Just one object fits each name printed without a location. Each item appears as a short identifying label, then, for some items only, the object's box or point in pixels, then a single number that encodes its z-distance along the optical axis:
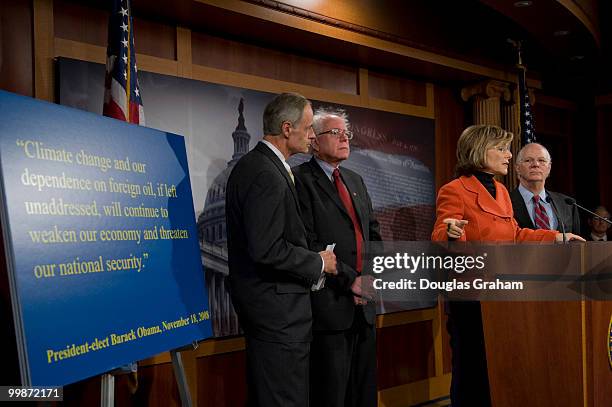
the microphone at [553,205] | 3.36
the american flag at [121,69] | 2.58
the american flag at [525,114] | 4.94
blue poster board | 1.62
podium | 2.11
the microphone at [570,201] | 2.50
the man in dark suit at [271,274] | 2.31
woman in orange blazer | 2.79
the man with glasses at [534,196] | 3.37
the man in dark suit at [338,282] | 2.73
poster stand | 2.31
